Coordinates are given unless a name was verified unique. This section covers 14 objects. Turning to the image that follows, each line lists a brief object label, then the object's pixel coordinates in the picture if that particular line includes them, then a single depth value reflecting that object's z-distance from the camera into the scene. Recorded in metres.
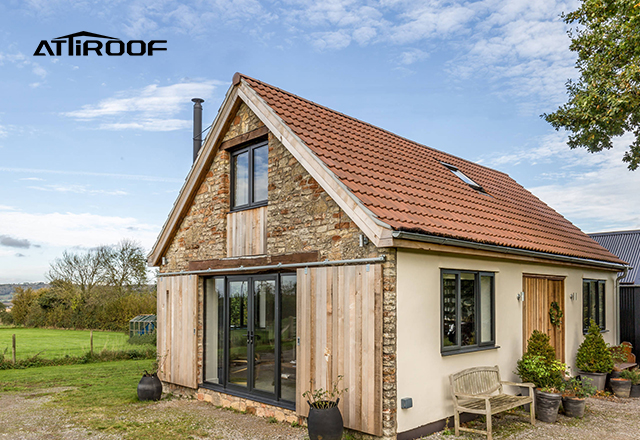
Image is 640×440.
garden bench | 7.31
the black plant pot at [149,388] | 10.55
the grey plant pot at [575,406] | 8.81
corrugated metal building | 15.60
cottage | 7.08
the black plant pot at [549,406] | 8.48
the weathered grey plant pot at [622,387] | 10.79
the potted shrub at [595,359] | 11.00
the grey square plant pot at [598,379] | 10.99
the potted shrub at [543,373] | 8.52
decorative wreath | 11.22
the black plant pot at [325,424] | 6.61
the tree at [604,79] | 11.18
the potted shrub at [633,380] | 10.86
